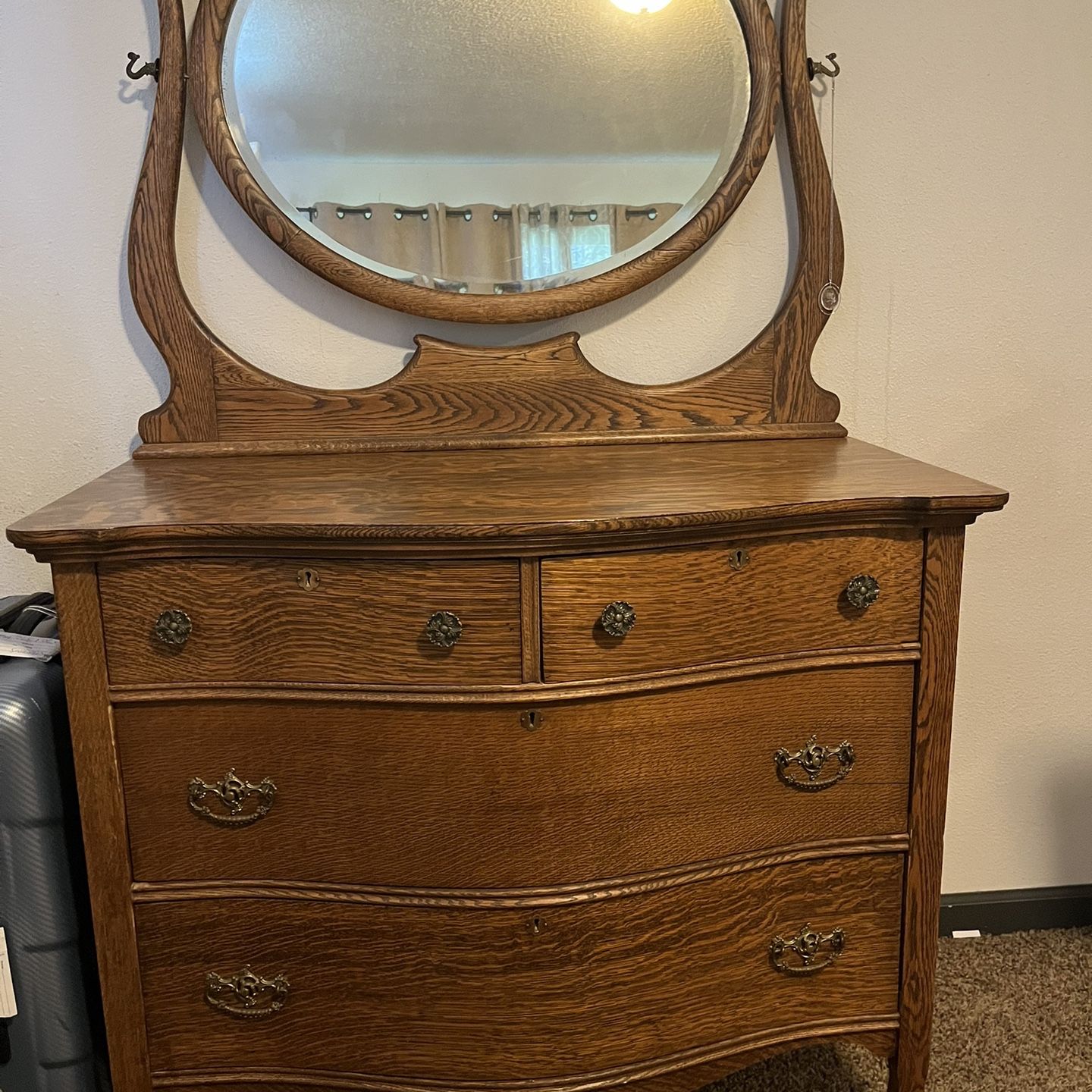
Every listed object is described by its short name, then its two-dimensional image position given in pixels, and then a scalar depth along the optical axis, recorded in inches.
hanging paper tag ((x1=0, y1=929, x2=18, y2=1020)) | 53.6
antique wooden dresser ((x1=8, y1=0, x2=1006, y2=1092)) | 47.6
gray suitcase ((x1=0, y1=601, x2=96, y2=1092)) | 52.0
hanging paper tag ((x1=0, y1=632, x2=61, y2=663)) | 55.3
